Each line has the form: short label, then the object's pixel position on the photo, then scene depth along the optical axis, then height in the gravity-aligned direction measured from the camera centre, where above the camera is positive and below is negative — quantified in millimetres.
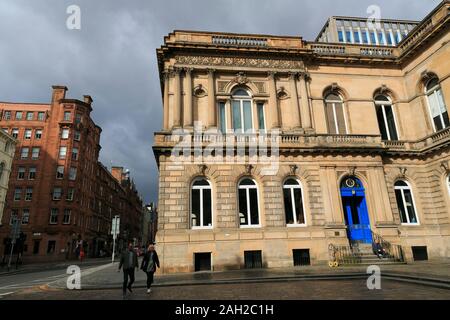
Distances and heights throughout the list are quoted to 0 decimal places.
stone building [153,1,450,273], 17906 +5928
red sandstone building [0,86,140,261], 46594 +12219
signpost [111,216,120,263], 25902 +1838
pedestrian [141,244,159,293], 10836 -548
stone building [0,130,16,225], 39438 +12173
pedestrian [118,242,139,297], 10836 -497
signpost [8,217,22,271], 23719 +1748
